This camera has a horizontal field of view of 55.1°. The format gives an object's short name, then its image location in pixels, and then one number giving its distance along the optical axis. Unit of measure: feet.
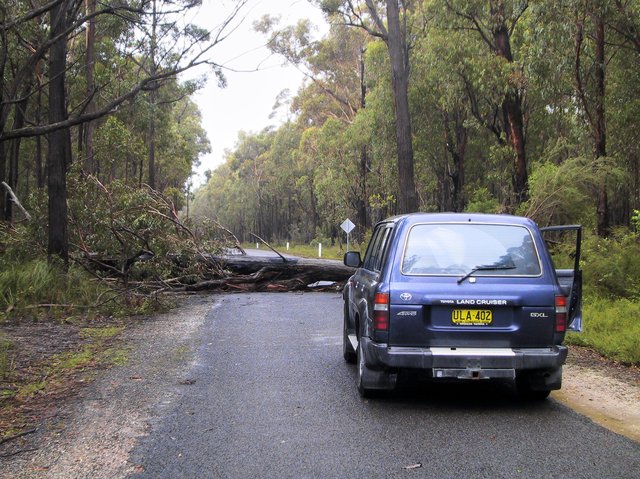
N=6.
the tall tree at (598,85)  48.98
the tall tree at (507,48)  65.46
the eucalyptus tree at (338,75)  130.93
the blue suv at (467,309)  17.51
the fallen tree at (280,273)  56.44
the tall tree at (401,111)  61.00
